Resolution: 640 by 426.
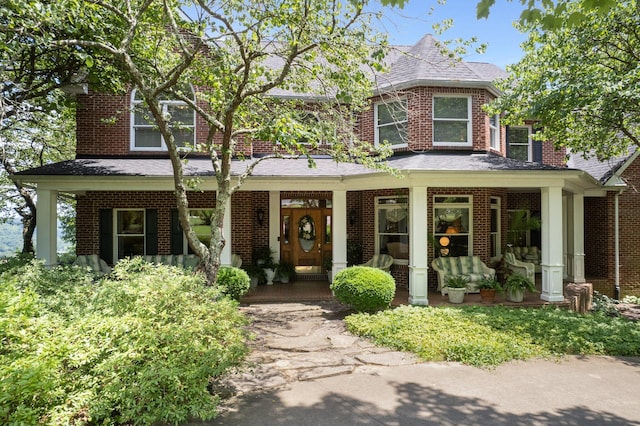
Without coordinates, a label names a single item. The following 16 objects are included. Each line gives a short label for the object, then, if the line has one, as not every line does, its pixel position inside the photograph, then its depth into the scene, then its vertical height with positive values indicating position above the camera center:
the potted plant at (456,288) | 9.62 -1.80
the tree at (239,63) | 6.80 +3.05
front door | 13.45 -0.72
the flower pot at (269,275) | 12.47 -1.88
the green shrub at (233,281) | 8.97 -1.49
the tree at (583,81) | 8.62 +3.23
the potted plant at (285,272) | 12.69 -1.81
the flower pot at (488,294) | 9.60 -1.94
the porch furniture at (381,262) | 11.59 -1.37
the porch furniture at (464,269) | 10.53 -1.49
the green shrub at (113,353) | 3.35 -1.39
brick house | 9.56 +0.66
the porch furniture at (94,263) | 10.91 -1.30
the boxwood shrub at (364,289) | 8.32 -1.58
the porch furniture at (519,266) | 10.98 -1.46
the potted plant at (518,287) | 9.68 -1.77
